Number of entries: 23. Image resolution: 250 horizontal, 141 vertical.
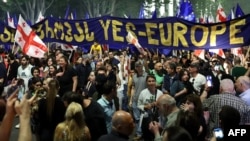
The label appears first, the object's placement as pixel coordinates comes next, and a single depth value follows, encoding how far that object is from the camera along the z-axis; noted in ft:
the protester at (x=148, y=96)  32.73
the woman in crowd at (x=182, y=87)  36.09
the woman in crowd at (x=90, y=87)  38.79
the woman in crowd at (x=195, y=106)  21.55
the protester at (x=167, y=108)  21.56
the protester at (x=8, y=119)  15.17
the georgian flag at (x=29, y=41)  48.62
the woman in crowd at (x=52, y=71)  39.67
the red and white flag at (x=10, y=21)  90.67
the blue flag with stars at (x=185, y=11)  79.56
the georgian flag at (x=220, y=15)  62.37
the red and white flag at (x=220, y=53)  51.85
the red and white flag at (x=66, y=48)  69.74
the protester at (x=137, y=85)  39.83
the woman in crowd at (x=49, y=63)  45.10
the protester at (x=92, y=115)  22.91
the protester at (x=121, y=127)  18.83
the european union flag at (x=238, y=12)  59.52
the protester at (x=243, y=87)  25.86
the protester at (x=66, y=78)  37.27
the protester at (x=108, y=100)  26.50
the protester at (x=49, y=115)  23.17
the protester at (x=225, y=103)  23.67
